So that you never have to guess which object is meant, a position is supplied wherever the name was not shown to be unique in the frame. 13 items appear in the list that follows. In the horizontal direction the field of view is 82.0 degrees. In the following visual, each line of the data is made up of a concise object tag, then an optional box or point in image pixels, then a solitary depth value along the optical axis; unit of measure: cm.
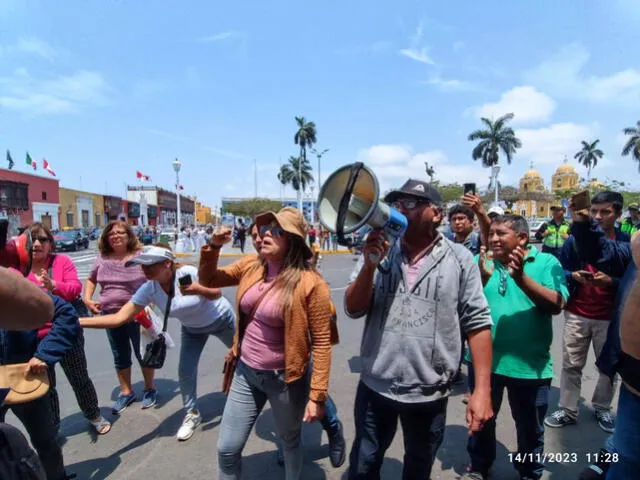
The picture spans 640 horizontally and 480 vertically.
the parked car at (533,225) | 2404
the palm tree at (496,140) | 3791
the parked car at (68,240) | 2344
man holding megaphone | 181
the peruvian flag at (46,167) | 3847
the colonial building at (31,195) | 3247
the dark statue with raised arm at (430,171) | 3488
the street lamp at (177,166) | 2120
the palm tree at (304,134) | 5097
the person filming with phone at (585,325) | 298
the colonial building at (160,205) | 7000
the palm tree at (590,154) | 5038
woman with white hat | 272
